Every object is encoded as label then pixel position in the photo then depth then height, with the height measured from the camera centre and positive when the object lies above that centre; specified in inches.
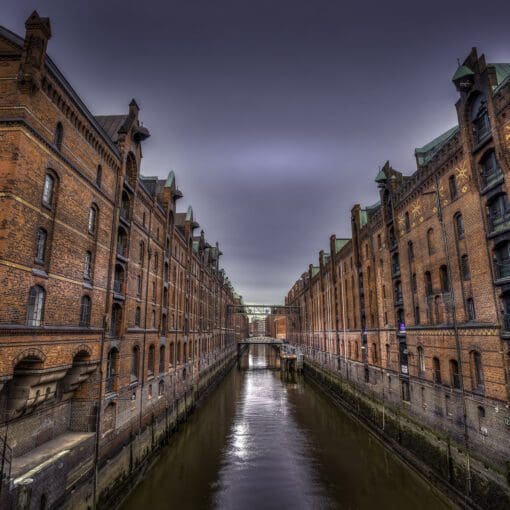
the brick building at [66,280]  397.4 +67.9
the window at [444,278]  730.8 +97.9
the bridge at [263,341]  3417.6 -149.7
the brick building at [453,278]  545.0 +97.8
